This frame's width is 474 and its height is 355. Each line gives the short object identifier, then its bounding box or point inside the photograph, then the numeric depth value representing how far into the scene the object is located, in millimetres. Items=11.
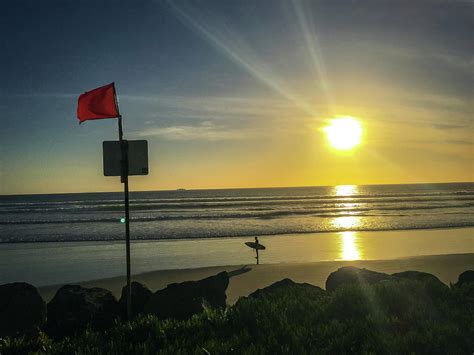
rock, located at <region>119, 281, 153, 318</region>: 9156
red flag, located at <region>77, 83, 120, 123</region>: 8539
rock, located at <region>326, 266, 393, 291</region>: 9773
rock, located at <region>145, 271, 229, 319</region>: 8711
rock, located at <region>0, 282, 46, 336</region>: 8523
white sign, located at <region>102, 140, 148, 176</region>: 8281
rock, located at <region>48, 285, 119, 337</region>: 8297
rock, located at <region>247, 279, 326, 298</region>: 8820
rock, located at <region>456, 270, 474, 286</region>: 10258
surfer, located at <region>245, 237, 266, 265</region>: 18922
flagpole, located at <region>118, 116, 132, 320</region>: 8156
